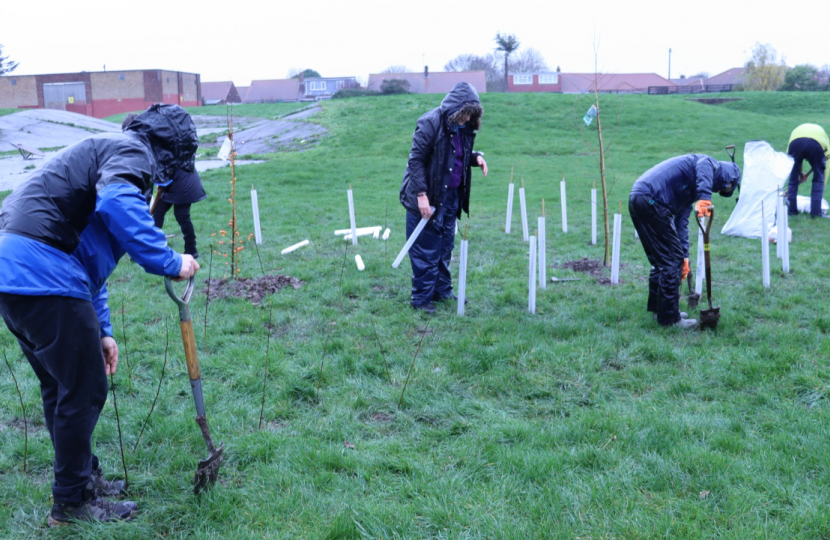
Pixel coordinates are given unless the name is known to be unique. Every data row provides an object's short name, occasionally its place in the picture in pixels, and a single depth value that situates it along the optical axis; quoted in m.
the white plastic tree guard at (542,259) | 6.41
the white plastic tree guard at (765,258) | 6.65
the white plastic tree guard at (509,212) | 9.86
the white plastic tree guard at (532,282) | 5.95
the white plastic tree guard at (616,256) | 6.80
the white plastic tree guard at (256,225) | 8.91
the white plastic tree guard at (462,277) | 5.93
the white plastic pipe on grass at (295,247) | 8.73
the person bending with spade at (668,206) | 5.59
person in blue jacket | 2.53
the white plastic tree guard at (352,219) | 8.77
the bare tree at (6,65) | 58.97
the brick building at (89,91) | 54.31
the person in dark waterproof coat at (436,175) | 6.05
